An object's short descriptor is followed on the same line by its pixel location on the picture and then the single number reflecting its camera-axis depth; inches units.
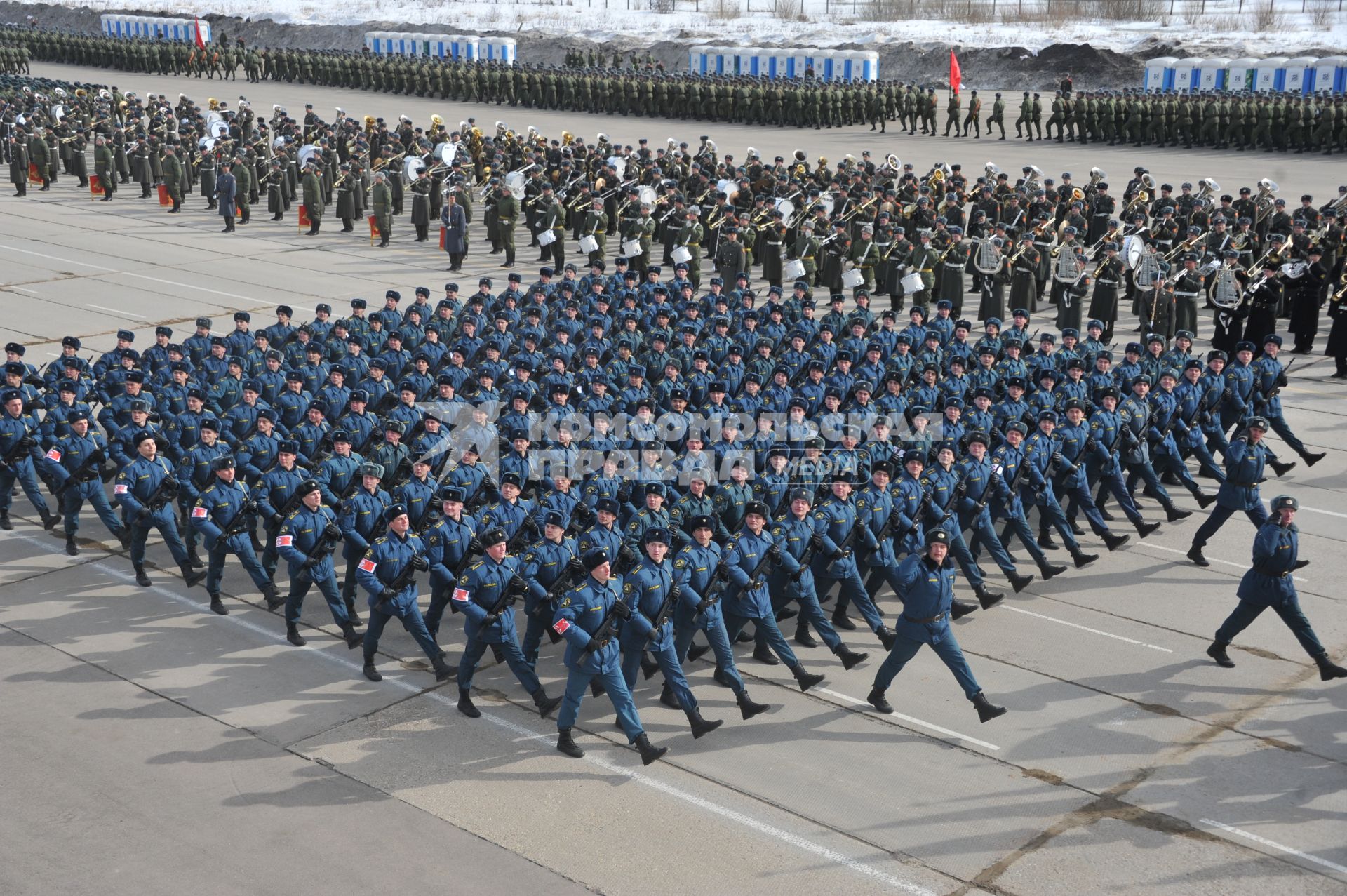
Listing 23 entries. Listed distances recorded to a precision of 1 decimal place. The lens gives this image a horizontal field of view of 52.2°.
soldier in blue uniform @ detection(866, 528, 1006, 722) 405.4
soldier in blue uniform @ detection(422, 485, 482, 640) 449.4
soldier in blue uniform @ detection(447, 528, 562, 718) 408.5
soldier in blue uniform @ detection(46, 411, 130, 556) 539.2
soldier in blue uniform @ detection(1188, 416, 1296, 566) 514.9
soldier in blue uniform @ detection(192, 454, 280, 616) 478.0
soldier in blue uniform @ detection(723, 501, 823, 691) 425.4
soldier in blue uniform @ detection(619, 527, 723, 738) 398.3
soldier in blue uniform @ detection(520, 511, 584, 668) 419.5
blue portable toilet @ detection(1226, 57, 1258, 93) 1741.5
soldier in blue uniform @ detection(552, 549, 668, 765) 385.4
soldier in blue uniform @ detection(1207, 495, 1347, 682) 424.5
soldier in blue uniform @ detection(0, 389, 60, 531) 555.8
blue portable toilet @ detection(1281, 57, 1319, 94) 1702.8
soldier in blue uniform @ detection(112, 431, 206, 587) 499.2
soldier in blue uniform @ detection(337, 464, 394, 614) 469.1
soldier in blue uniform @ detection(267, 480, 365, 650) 452.4
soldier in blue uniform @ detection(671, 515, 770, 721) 412.8
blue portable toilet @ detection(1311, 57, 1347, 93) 1670.8
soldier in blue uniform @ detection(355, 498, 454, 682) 422.9
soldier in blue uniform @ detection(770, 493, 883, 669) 434.9
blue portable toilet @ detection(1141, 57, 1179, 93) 1843.0
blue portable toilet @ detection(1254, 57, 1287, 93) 1717.5
